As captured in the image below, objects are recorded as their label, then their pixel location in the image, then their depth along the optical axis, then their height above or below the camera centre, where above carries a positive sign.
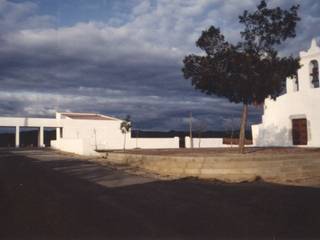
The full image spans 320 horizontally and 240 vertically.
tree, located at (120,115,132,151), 46.85 +2.57
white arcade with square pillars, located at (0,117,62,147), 56.09 +3.50
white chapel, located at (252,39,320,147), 27.95 +2.50
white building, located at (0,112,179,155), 54.28 +2.36
